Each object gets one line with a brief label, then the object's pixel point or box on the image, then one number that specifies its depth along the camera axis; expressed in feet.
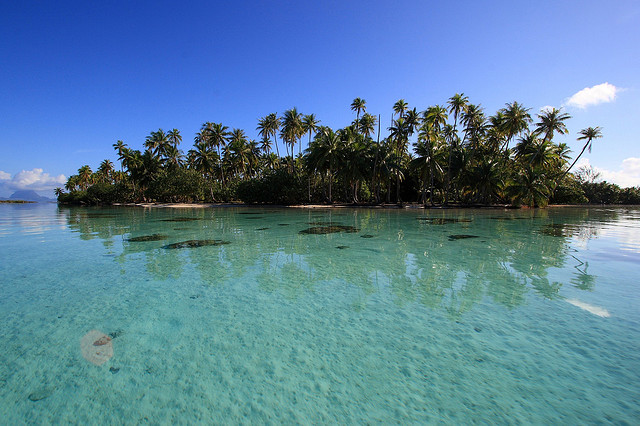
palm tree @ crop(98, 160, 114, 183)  290.97
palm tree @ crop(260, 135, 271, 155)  223.47
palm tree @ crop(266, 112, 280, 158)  196.24
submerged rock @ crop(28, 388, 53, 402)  9.58
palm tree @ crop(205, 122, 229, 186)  202.18
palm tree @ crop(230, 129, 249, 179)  198.70
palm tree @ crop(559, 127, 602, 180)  152.46
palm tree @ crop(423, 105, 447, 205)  146.26
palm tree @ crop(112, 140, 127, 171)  225.97
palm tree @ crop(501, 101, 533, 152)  148.15
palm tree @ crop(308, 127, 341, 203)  150.71
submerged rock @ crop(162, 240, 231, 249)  38.60
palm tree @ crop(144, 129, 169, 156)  227.03
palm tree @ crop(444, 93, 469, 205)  153.28
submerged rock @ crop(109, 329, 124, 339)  13.87
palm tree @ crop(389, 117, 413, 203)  153.79
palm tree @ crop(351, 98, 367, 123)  177.47
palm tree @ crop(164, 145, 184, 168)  231.91
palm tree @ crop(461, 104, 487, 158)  161.07
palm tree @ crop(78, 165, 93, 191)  321.56
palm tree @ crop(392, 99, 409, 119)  166.20
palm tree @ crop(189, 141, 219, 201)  208.68
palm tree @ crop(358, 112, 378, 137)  190.80
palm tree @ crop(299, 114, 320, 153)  179.11
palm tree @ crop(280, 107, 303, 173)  170.50
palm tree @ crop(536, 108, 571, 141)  148.97
